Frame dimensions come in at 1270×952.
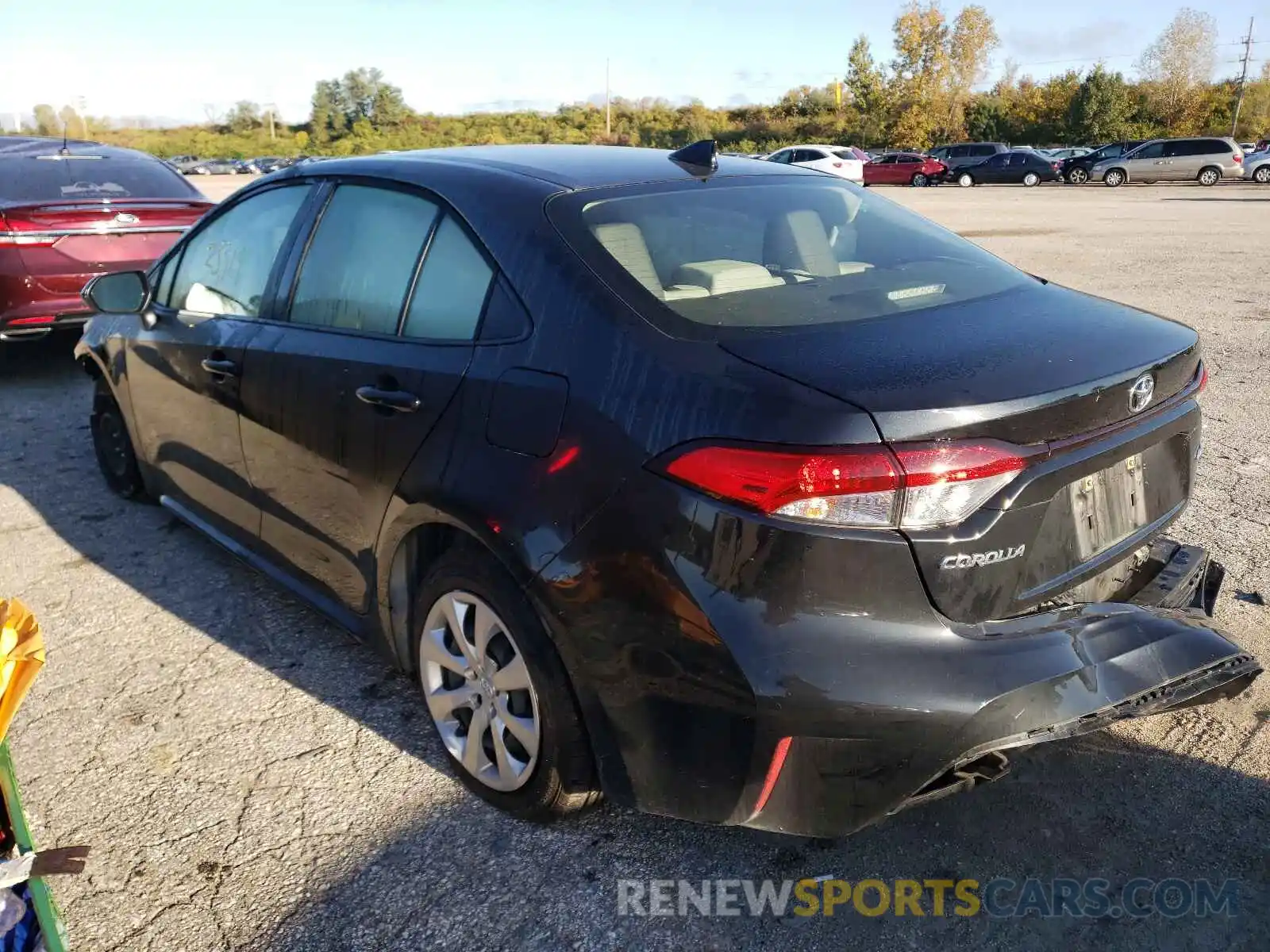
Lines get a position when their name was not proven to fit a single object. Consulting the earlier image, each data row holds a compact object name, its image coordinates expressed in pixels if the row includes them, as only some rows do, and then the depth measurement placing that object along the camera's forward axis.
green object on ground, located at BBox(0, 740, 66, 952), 1.91
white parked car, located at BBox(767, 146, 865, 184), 32.44
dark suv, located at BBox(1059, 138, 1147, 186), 35.09
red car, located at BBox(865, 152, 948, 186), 37.78
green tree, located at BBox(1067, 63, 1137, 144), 52.69
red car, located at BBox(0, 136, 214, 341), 6.56
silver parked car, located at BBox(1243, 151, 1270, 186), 31.47
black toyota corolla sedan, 1.99
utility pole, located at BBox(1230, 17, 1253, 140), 54.67
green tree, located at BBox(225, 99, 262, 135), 105.69
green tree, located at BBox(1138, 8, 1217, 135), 55.88
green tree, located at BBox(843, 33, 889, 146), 63.31
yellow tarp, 1.84
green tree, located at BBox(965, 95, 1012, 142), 58.53
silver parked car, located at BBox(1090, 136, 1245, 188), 31.48
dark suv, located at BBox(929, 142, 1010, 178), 38.31
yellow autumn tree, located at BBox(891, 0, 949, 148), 61.59
